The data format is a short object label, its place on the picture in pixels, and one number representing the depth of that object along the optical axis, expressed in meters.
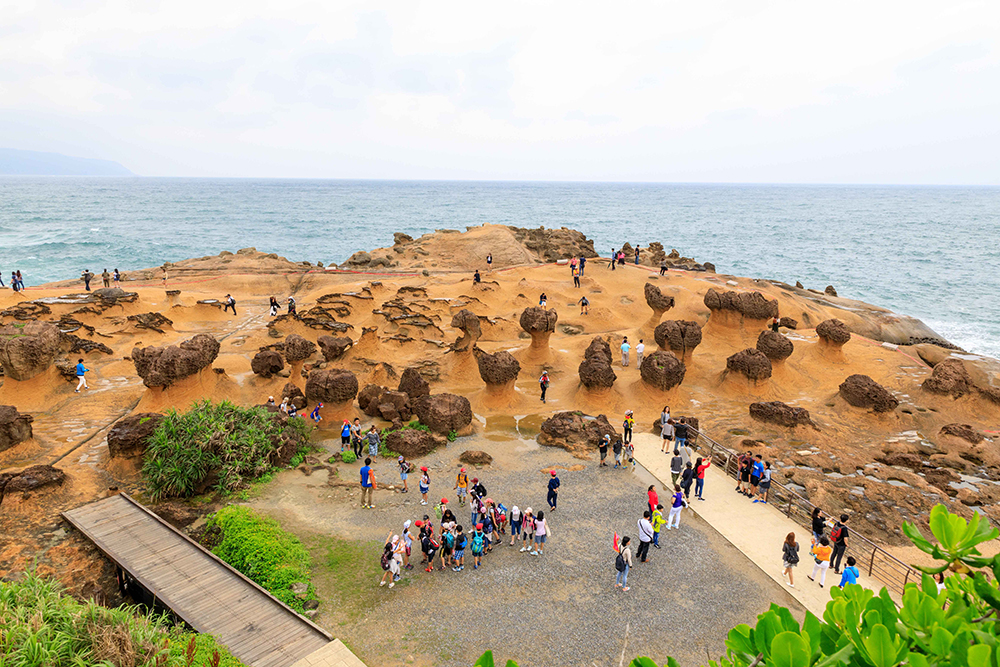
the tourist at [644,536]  13.00
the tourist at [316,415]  21.02
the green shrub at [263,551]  12.37
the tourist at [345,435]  19.16
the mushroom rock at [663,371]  23.52
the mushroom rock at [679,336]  26.28
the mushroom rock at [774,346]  26.05
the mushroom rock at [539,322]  26.89
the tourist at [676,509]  14.41
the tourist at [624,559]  12.22
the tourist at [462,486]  16.03
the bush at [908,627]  2.58
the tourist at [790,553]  12.40
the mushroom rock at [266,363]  25.09
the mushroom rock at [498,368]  22.88
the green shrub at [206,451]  16.03
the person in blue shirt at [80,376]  22.64
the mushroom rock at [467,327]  26.55
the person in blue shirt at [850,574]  11.49
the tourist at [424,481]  15.59
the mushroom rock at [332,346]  26.92
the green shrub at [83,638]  8.45
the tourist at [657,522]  13.80
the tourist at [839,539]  12.82
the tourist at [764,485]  15.79
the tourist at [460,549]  12.91
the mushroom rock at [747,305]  30.69
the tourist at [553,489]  15.29
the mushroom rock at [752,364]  24.41
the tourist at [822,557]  12.42
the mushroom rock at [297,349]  24.77
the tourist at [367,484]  15.48
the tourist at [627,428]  19.03
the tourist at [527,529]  13.73
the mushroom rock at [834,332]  27.62
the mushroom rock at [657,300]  32.16
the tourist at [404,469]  16.48
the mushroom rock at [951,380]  22.98
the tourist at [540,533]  13.53
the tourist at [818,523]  13.27
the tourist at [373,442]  18.41
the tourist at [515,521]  13.81
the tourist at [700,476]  15.95
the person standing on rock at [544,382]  24.12
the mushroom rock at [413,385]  23.06
